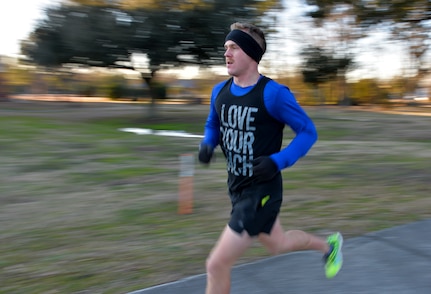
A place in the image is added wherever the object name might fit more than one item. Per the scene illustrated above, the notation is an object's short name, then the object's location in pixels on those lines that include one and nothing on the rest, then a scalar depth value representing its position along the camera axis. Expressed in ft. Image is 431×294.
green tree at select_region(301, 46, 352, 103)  93.81
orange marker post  18.44
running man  9.18
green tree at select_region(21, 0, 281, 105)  55.47
